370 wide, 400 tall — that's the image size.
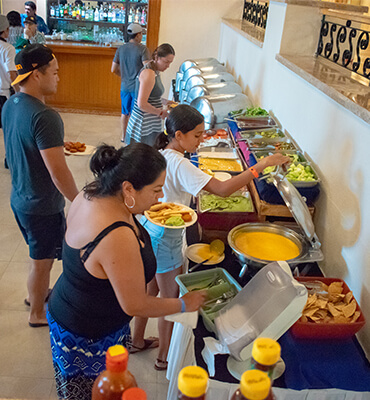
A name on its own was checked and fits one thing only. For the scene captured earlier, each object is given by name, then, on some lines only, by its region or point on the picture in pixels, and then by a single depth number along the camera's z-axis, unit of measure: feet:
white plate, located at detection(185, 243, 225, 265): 7.64
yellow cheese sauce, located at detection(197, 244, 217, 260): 7.80
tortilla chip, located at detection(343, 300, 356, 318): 5.95
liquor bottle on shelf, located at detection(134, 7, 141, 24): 27.40
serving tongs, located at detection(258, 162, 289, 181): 8.12
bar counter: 24.84
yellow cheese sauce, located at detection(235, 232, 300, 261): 7.33
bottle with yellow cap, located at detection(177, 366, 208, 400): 2.62
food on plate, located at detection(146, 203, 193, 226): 7.57
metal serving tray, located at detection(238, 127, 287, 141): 11.28
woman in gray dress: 13.93
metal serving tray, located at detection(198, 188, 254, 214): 8.52
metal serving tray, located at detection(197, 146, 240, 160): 11.81
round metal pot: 6.86
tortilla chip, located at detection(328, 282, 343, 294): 6.41
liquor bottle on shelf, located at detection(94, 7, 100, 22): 27.71
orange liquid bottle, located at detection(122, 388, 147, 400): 2.71
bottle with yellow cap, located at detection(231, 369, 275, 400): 2.57
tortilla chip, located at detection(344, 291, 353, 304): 6.21
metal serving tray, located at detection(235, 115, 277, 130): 12.07
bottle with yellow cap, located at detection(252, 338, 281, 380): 2.84
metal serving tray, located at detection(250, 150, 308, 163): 9.43
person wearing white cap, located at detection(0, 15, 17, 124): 15.20
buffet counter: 5.26
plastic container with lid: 5.07
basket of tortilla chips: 5.78
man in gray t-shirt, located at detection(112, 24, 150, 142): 18.78
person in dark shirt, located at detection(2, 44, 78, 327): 7.68
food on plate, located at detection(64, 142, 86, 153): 12.05
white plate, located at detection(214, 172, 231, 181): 10.03
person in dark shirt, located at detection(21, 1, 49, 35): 22.67
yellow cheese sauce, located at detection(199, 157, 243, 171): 10.94
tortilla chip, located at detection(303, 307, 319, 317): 5.92
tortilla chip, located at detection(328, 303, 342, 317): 5.95
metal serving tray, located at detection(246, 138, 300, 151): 10.29
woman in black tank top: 4.96
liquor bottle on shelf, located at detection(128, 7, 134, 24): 27.55
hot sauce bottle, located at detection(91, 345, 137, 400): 2.86
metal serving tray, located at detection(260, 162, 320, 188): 8.27
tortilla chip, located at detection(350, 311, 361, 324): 5.89
